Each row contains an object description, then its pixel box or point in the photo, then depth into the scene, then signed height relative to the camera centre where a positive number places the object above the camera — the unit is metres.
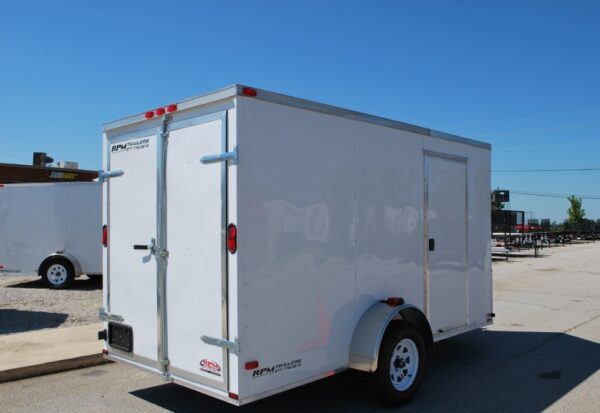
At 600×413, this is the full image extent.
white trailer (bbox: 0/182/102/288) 12.61 -0.42
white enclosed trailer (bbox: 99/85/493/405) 4.06 -0.21
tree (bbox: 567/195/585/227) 66.69 +1.02
